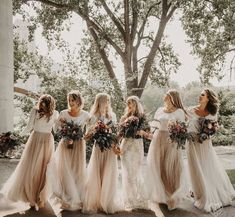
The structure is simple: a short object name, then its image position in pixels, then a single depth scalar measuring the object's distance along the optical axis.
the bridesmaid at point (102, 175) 8.06
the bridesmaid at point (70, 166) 8.12
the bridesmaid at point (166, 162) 8.40
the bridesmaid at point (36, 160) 8.12
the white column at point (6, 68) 12.52
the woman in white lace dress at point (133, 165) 8.41
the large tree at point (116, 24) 21.66
